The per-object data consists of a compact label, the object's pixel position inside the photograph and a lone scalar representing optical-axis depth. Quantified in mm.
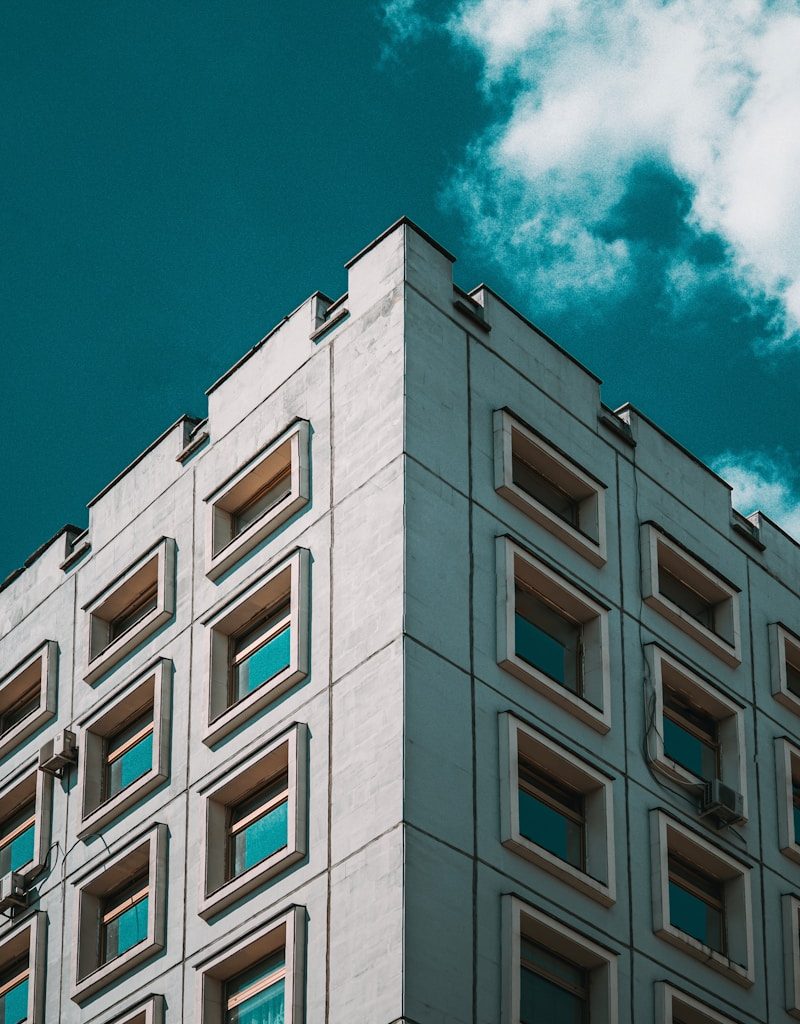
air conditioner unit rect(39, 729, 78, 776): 45531
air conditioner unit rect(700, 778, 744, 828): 42406
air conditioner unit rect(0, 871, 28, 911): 44625
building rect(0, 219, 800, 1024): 37031
